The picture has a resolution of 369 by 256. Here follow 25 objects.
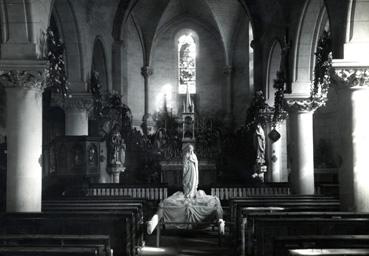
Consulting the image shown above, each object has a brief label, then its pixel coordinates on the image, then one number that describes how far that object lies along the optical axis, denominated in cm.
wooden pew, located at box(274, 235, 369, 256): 754
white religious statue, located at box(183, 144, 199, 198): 1541
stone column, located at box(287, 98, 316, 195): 1808
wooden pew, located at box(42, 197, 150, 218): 1334
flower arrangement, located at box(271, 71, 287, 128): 1930
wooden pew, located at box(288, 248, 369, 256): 630
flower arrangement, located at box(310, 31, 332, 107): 1558
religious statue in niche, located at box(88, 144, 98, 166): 1895
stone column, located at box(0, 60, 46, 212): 1233
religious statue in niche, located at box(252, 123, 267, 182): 2345
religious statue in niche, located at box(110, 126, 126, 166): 2491
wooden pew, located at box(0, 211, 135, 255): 984
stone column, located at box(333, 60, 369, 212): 1230
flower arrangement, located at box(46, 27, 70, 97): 1395
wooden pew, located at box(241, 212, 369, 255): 996
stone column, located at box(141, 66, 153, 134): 3394
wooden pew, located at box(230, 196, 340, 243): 1234
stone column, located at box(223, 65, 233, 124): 3366
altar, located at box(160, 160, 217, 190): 2869
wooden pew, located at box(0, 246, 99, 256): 644
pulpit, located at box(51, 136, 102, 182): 1844
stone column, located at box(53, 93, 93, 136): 2095
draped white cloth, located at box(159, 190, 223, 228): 1482
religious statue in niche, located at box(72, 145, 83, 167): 1847
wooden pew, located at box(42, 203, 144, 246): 1117
